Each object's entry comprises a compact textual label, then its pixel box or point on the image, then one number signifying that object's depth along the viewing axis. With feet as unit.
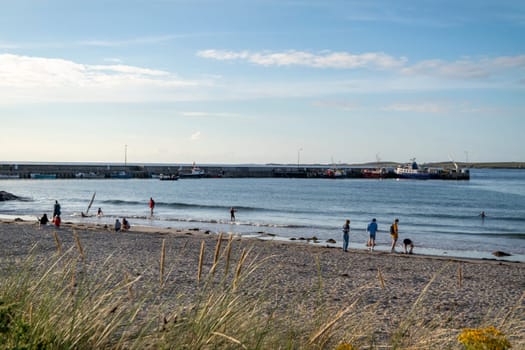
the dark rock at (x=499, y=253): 81.79
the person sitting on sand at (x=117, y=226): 93.50
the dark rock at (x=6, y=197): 179.63
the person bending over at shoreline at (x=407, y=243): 77.96
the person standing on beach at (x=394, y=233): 77.30
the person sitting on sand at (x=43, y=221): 92.32
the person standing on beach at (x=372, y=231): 75.48
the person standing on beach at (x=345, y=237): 73.26
